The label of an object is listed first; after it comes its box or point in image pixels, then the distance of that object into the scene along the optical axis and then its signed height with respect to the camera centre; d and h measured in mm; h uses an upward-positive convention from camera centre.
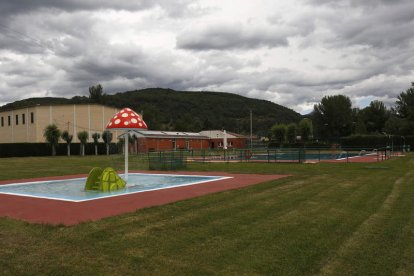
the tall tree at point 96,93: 100562 +12205
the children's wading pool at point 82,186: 12398 -1607
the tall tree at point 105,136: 55094 +860
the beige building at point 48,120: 56750 +3399
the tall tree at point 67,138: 52062 +655
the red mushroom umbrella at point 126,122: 14766 +720
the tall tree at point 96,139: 56053 +468
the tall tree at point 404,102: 83625 +7017
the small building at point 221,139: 88750 +61
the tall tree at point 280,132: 84500 +1310
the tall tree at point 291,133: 83562 +1027
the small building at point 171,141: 62094 +34
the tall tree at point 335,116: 89875 +4720
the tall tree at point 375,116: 89688 +4466
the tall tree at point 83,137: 53312 +750
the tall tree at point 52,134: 50375 +1158
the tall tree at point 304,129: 84438 +1713
